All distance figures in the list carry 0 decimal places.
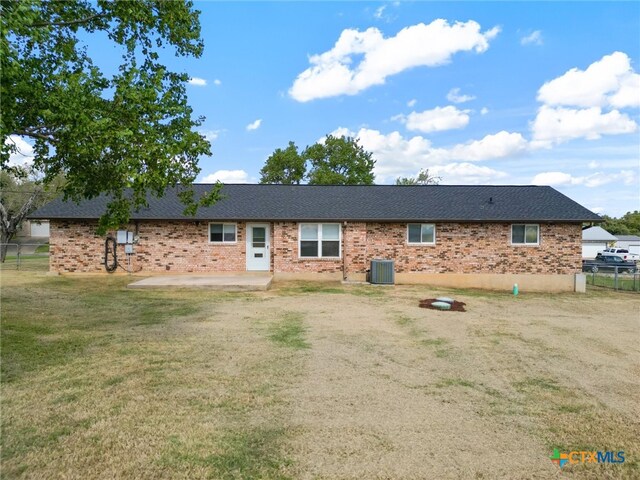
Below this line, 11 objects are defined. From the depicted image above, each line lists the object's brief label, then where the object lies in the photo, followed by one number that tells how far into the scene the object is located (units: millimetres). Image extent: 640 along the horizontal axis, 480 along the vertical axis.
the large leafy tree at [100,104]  5855
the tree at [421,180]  64637
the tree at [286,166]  48969
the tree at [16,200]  32594
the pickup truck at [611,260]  26050
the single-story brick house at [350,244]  16859
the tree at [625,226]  70000
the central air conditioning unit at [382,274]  16172
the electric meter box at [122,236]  16703
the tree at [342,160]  47812
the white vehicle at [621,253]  37919
